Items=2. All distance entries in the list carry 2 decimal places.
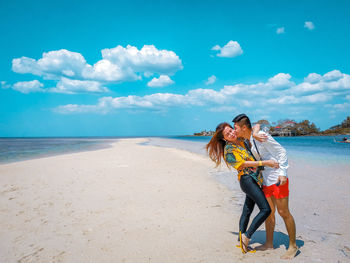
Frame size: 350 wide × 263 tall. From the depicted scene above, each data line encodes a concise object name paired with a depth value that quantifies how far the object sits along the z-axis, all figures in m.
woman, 2.94
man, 2.86
